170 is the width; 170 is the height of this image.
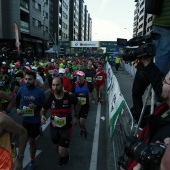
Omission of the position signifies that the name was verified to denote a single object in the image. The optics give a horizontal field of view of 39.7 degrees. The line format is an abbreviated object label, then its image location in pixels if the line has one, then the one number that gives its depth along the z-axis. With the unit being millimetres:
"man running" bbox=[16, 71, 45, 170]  4934
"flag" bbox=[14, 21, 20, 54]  20448
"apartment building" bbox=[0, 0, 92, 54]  33500
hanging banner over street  38125
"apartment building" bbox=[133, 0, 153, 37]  89738
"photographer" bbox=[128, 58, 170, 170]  1674
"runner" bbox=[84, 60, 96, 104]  10812
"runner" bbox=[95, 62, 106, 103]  12008
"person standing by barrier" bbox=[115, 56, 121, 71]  30297
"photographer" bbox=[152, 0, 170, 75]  2410
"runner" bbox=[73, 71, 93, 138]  6593
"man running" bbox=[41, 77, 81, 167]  4707
